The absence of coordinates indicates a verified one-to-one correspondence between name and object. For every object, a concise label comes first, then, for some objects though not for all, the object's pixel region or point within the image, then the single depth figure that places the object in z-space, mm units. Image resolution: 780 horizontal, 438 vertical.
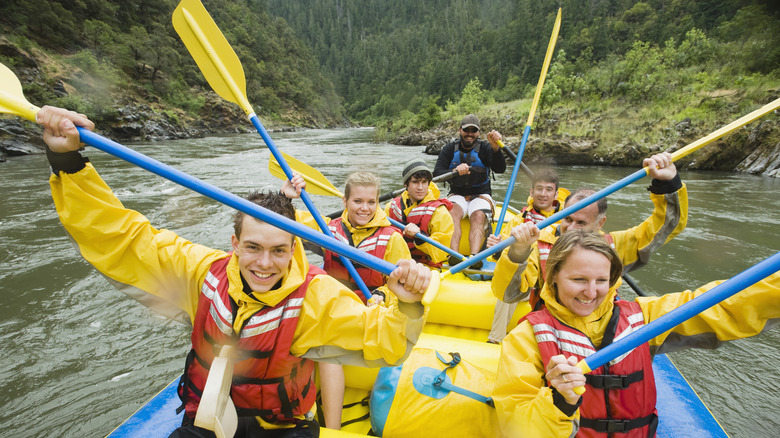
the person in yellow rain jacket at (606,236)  1706
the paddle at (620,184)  1819
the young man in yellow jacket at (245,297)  1138
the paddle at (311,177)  2865
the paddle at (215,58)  2104
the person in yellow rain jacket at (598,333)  1193
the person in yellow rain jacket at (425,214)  3057
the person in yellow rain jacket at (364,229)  2355
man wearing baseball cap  3637
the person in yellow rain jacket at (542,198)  2875
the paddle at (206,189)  1076
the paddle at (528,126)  3296
